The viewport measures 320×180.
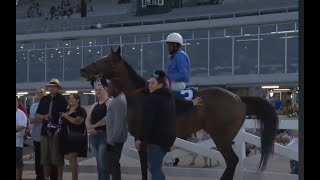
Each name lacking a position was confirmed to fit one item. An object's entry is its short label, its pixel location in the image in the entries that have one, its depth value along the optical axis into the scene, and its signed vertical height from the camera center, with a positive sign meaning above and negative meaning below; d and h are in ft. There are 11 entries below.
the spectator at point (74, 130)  47.11 -2.20
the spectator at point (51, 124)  49.14 -2.00
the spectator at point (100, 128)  43.53 -1.96
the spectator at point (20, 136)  46.71 -2.46
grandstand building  138.92 +5.92
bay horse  44.56 -1.45
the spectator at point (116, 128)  41.90 -1.87
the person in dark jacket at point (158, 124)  37.42 -1.54
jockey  43.38 +0.66
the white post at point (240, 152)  55.63 -3.84
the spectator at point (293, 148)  54.14 -3.50
